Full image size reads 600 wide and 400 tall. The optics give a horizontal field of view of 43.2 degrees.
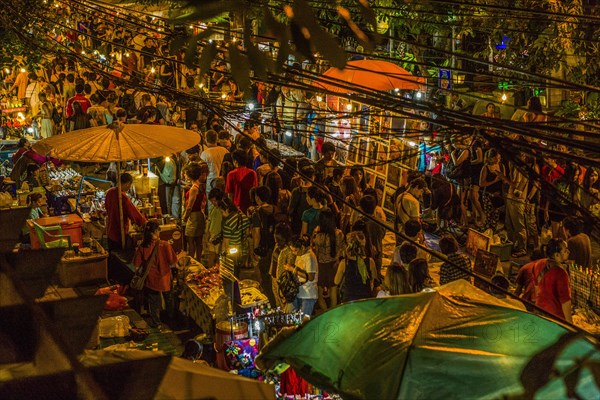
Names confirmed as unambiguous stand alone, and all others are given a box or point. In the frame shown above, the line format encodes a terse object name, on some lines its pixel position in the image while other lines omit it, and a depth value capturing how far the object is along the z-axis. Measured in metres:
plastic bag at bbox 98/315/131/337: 7.97
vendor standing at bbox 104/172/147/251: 10.23
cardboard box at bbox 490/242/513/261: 10.95
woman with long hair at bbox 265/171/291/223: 10.43
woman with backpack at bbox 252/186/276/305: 10.02
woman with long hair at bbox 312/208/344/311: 8.75
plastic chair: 9.53
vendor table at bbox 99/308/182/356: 8.07
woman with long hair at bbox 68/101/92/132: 16.91
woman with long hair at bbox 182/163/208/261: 10.52
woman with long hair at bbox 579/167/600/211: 10.75
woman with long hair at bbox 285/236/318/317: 8.19
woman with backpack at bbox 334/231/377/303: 8.63
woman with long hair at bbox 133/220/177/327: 8.87
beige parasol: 9.03
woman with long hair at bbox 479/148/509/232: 11.53
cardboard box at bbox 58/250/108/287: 9.41
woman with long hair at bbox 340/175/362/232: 10.48
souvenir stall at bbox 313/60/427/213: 11.91
